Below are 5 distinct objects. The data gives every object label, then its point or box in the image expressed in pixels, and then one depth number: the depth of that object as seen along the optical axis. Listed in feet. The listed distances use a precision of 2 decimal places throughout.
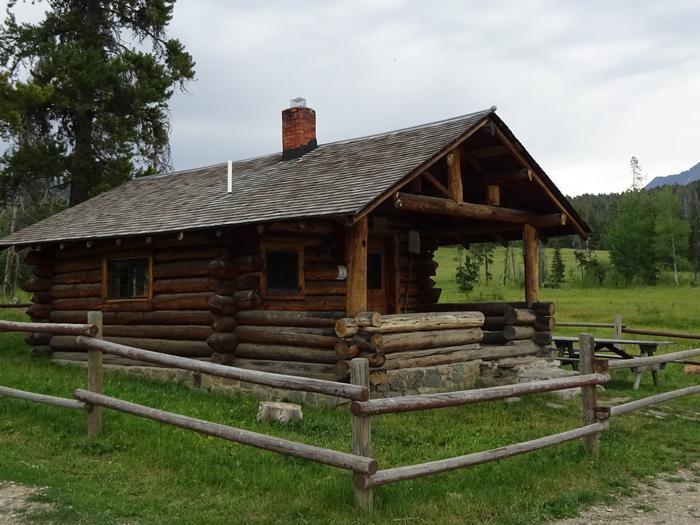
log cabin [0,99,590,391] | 35.63
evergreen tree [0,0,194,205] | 69.67
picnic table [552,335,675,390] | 42.12
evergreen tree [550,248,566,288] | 206.08
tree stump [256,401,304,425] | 28.73
